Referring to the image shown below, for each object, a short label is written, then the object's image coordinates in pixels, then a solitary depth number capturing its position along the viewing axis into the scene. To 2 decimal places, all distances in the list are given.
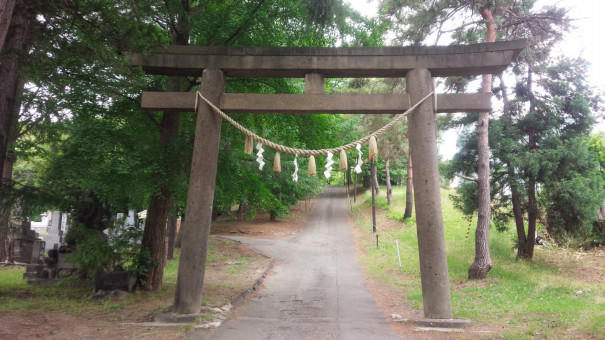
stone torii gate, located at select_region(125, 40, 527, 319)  6.13
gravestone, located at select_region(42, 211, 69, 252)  14.11
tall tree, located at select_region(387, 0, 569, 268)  11.09
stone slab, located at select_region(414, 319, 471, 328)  5.74
